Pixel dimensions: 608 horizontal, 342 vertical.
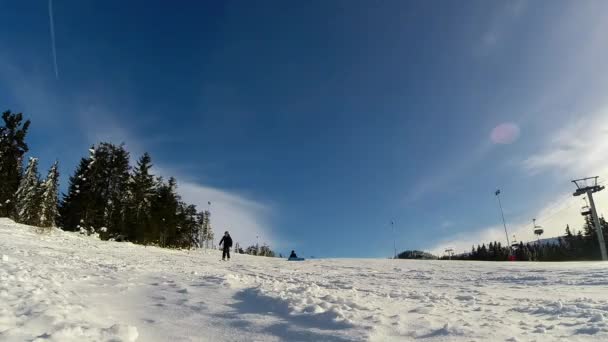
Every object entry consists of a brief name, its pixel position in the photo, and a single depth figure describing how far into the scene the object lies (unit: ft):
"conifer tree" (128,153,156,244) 132.82
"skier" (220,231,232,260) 83.52
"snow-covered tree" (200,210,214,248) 363.35
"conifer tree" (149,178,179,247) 143.51
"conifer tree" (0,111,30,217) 136.67
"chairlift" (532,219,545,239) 285.64
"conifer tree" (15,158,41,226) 162.38
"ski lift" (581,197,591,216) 154.00
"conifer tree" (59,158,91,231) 137.80
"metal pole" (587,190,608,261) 125.18
